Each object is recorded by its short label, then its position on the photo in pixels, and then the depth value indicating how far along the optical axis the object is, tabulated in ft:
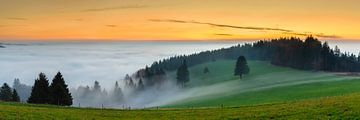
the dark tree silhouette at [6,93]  368.93
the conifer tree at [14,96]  358.51
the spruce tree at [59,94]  292.92
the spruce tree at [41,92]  290.97
